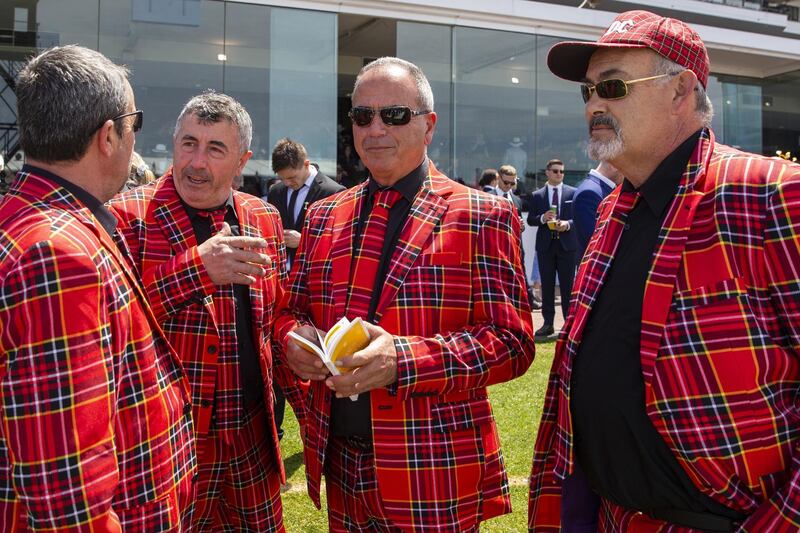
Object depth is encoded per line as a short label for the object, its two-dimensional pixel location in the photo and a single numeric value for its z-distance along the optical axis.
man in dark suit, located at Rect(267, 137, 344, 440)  7.35
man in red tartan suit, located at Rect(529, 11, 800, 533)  1.78
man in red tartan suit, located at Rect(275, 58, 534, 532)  2.38
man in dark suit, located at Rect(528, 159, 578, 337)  9.96
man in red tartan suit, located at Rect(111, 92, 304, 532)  2.64
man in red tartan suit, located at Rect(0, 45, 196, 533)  1.58
